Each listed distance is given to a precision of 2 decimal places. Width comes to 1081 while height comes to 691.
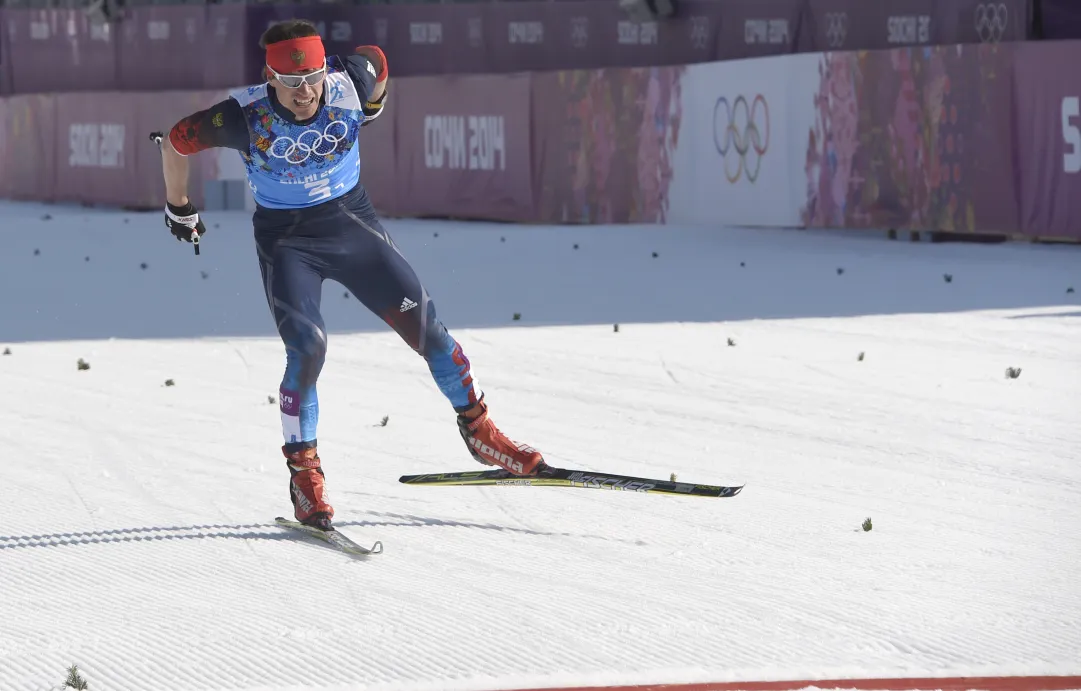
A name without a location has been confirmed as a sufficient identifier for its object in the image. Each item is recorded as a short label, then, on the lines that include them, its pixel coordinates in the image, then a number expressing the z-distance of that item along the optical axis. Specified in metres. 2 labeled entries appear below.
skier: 13.52
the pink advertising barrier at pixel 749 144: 37.87
